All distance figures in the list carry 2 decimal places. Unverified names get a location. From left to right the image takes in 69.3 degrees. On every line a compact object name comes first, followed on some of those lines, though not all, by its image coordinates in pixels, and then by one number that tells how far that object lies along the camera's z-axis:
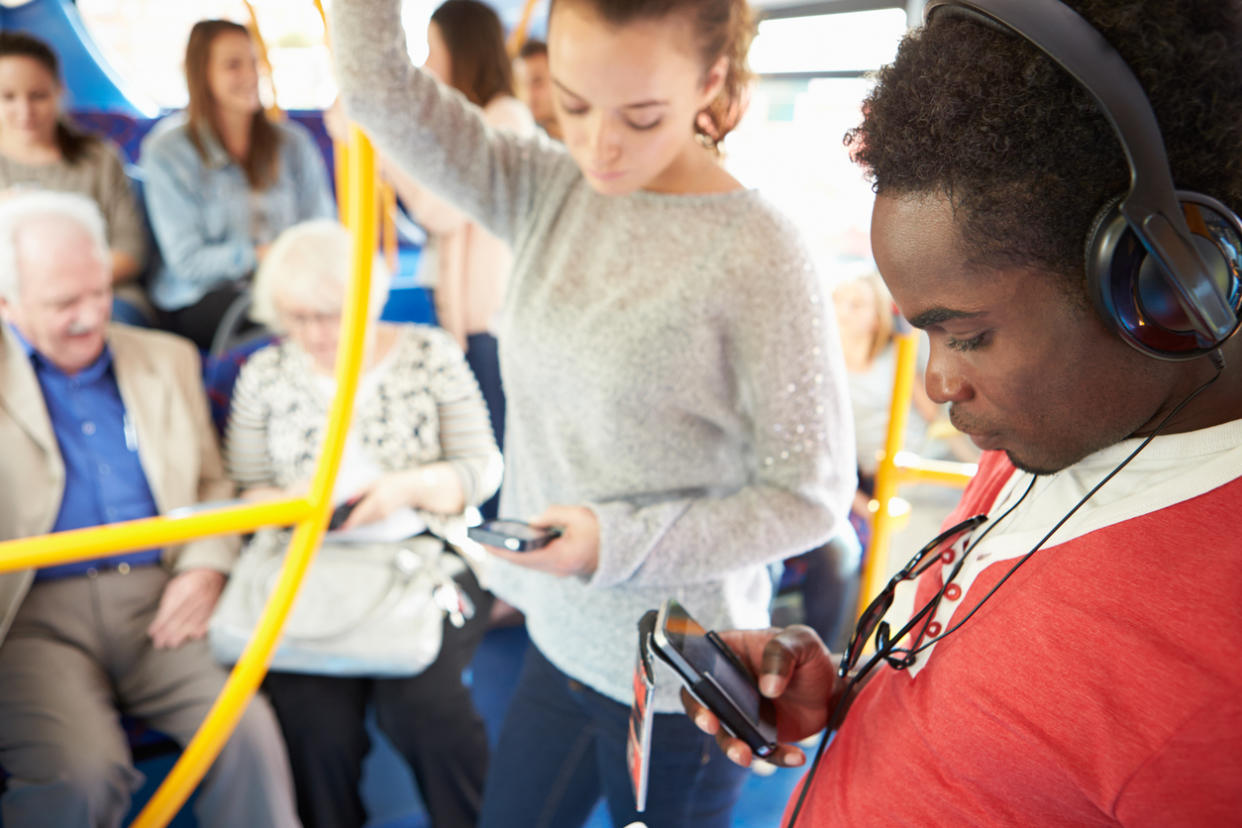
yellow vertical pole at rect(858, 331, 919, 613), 2.17
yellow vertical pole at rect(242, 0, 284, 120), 2.92
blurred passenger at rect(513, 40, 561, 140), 3.47
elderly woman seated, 1.83
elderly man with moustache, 1.60
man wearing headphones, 0.49
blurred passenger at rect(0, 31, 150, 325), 2.81
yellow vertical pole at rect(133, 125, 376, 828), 1.49
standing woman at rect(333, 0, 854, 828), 0.98
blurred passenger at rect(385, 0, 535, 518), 2.43
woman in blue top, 2.90
